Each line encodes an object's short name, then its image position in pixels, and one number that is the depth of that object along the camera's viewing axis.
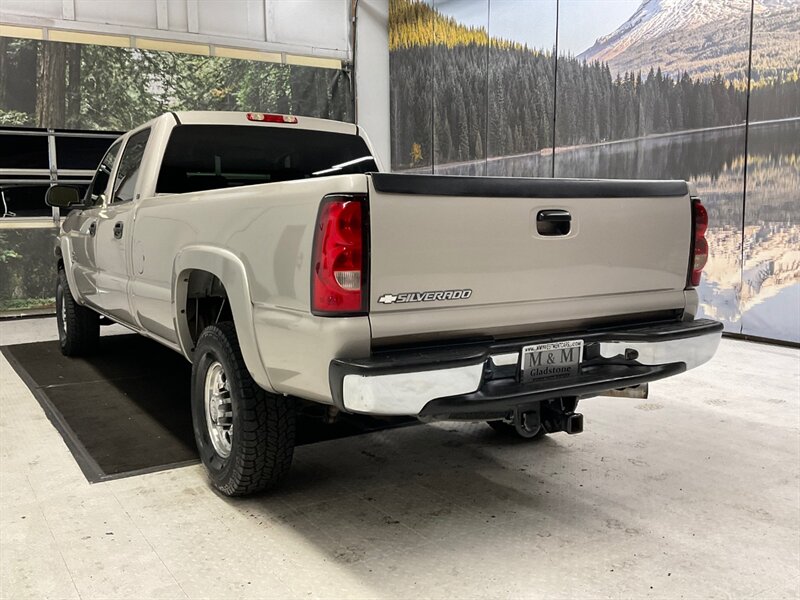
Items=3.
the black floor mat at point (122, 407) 3.67
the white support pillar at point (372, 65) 11.95
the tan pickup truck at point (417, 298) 2.30
